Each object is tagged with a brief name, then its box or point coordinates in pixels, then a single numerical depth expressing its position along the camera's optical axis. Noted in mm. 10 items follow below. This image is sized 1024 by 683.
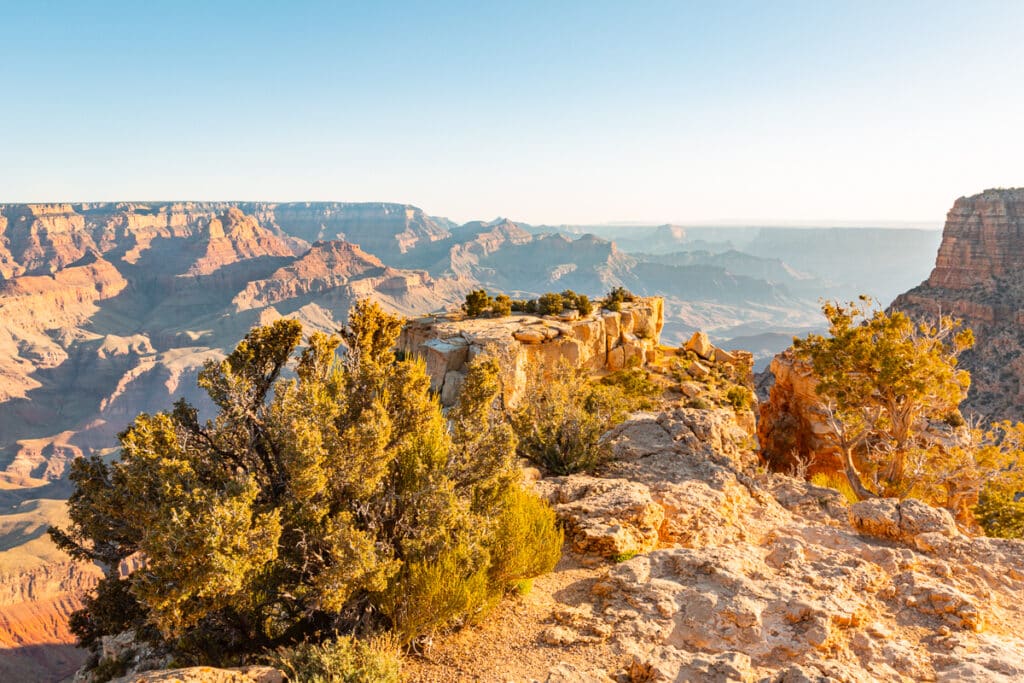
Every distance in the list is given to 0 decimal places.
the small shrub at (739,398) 24031
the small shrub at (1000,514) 14490
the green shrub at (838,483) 16734
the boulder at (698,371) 28469
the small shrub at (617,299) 29900
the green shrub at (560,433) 12641
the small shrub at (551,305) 26734
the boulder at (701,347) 33531
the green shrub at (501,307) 26562
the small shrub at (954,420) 22262
